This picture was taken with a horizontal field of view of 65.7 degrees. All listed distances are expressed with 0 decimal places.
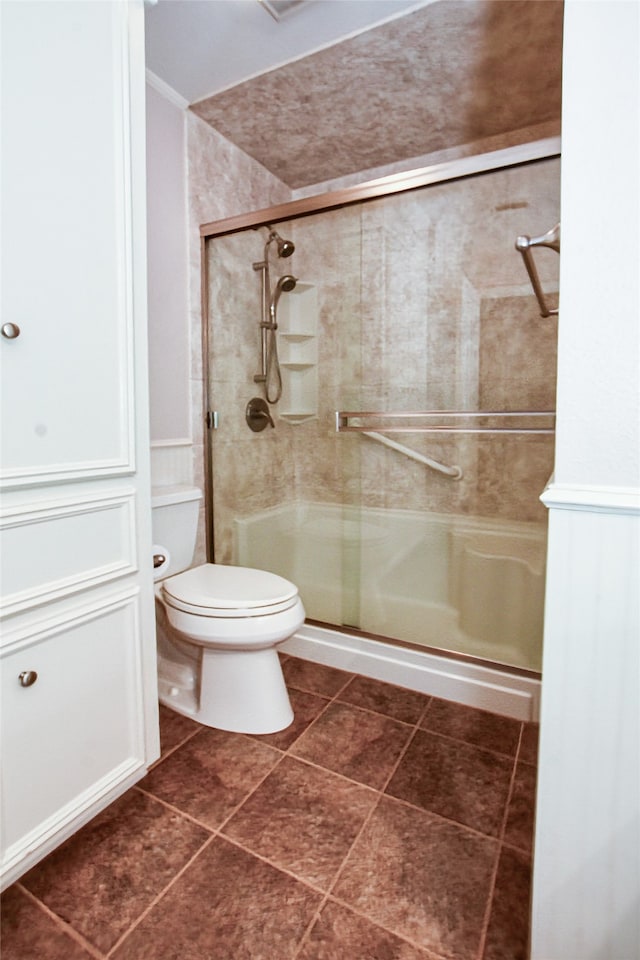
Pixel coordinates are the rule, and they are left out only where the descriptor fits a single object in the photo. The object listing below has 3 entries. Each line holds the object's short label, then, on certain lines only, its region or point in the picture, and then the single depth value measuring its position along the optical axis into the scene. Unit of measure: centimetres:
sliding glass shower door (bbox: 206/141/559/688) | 190
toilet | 153
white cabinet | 98
